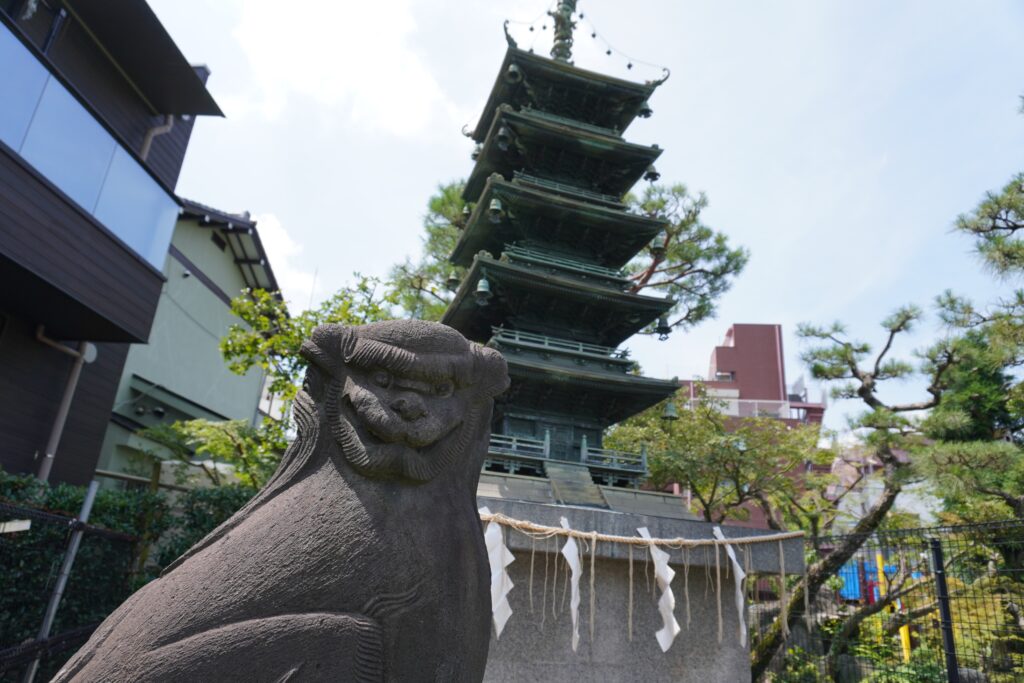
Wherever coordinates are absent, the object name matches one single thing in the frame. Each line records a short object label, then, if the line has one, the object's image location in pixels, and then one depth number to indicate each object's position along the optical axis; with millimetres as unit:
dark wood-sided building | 7211
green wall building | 14492
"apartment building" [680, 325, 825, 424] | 34719
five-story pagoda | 9242
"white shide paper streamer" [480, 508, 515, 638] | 5156
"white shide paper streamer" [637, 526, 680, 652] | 5480
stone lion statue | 1895
